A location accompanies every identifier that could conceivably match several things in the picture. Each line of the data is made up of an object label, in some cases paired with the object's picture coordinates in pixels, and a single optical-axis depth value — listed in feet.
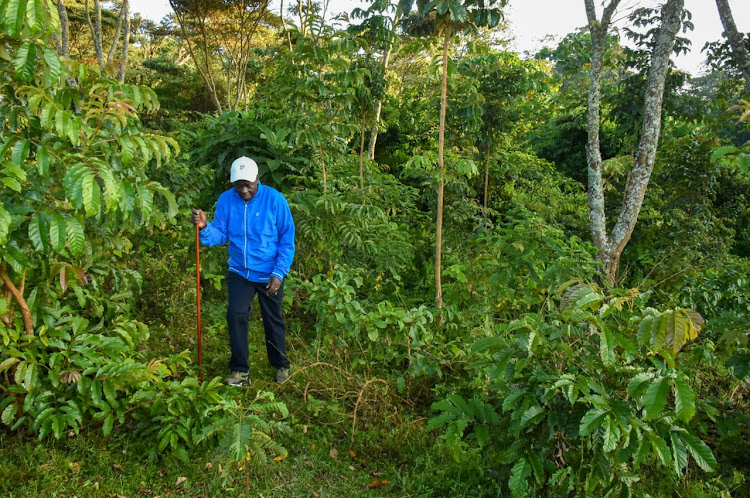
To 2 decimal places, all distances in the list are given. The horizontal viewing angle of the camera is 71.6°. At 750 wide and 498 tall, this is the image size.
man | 11.99
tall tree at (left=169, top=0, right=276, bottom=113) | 50.49
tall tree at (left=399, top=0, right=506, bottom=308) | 13.73
